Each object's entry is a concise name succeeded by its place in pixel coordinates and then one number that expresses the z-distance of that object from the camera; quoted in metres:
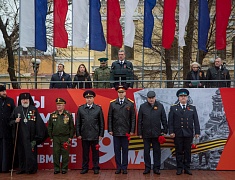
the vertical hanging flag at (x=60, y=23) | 14.93
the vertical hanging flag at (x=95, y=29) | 14.95
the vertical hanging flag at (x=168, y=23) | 14.84
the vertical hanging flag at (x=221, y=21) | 14.57
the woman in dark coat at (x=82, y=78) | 12.98
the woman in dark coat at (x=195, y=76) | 12.52
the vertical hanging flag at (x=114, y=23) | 14.89
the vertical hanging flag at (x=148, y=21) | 14.98
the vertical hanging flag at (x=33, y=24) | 14.92
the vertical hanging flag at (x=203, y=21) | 14.77
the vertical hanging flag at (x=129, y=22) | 14.99
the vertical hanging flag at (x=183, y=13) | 14.98
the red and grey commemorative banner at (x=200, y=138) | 12.12
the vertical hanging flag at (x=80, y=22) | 14.92
